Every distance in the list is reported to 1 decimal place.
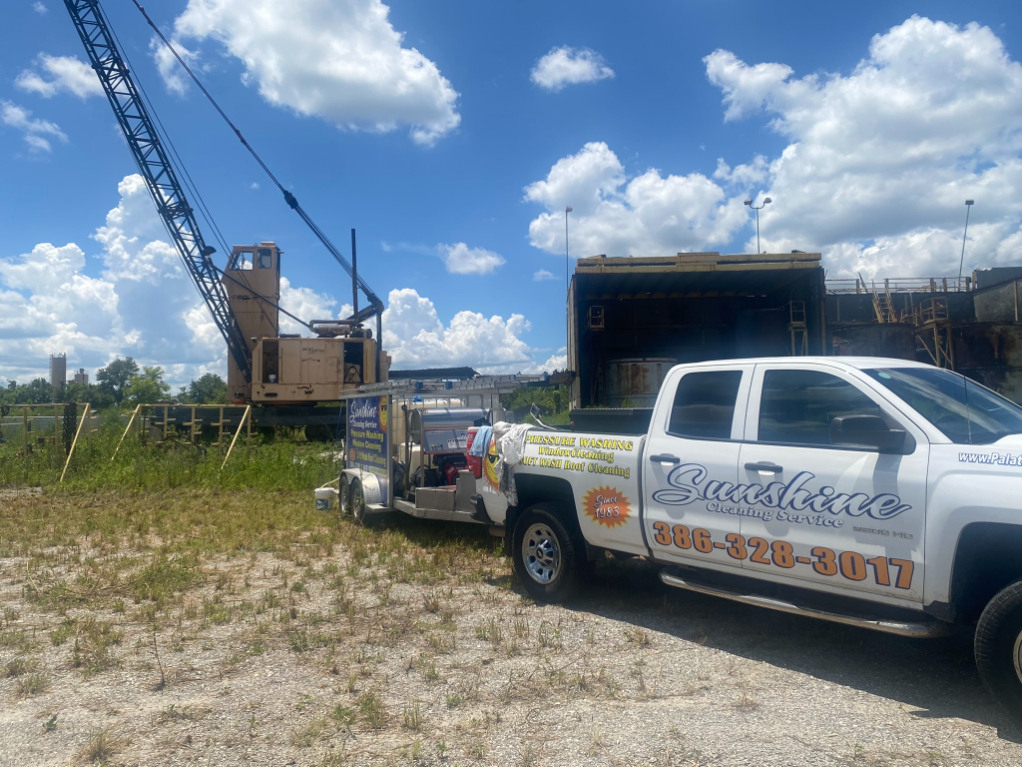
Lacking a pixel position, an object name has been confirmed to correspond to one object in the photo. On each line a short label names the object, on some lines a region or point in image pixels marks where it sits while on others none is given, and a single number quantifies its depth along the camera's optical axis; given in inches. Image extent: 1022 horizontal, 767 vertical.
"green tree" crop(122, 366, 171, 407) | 3279.3
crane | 1210.0
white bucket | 465.1
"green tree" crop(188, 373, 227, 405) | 3109.7
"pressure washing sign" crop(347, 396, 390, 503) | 382.9
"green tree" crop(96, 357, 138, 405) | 4062.5
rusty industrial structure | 760.3
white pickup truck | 155.2
